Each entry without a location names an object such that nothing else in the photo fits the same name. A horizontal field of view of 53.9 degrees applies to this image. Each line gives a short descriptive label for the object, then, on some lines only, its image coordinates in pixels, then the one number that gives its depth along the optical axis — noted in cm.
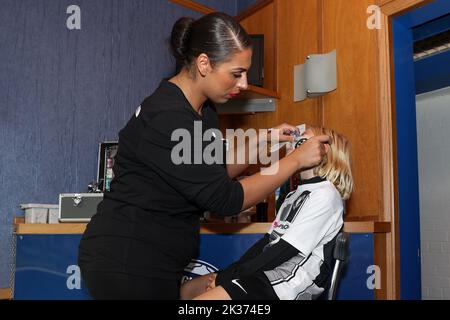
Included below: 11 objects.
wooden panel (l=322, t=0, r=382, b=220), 234
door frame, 221
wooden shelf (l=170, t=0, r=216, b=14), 333
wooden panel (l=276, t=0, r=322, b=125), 280
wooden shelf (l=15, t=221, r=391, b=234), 193
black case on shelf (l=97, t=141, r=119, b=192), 256
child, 129
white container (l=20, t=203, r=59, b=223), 227
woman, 110
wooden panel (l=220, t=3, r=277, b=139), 314
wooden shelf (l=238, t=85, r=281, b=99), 288
